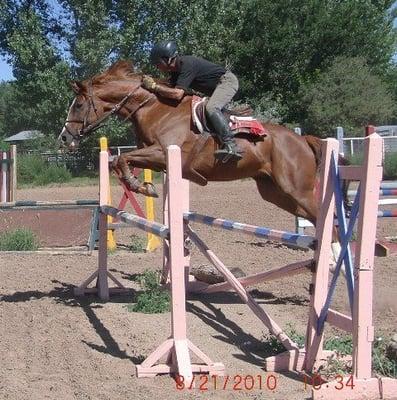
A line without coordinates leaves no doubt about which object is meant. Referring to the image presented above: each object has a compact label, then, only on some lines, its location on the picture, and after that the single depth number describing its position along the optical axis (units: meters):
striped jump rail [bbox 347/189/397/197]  7.88
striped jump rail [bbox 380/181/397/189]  12.72
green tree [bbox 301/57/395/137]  40.94
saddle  7.91
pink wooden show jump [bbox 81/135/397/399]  4.31
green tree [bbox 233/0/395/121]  42.75
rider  7.68
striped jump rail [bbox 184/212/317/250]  4.93
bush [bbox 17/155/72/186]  32.62
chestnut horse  7.92
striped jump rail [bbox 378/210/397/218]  8.56
